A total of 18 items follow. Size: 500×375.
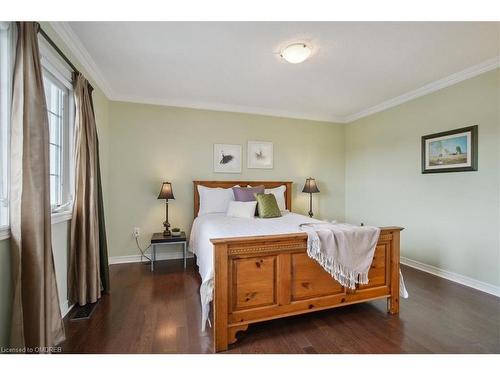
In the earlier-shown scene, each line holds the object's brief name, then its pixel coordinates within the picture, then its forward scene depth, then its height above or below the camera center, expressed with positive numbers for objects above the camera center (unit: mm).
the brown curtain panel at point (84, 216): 2100 -279
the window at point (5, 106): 1315 +465
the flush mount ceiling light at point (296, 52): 2102 +1233
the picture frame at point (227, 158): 3799 +449
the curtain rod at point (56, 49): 1590 +1075
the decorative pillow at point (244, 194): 3392 -134
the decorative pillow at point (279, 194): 3827 -157
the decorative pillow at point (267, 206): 3111 -294
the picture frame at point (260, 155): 3979 +522
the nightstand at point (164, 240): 3041 -729
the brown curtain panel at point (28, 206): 1284 -114
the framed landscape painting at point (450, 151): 2623 +401
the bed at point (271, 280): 1596 -743
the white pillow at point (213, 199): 3447 -212
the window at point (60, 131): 1957 +506
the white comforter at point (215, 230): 1710 -438
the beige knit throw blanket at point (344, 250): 1784 -522
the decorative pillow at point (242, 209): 3121 -337
